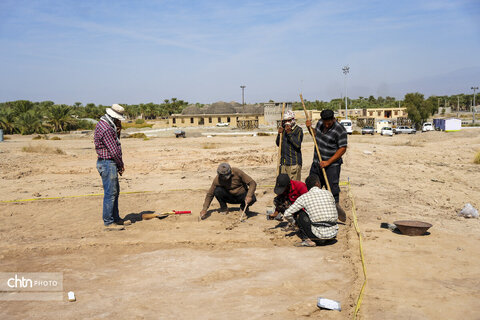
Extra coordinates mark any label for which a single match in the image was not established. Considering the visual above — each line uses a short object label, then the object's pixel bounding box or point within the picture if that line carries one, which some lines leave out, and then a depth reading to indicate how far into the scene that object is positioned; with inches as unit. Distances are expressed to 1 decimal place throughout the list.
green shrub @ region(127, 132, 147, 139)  1619.0
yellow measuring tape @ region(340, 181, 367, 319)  151.6
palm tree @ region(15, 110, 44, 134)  1852.9
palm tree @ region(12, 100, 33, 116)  2037.4
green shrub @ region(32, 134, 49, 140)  1540.4
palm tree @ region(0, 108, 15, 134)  1895.9
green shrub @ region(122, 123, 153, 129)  2675.7
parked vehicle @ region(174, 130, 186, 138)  1553.2
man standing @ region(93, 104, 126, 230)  267.0
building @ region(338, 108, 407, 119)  3250.5
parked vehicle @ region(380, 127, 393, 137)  1514.5
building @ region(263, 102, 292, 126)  2112.5
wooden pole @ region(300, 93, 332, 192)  259.2
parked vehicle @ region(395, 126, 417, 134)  1679.0
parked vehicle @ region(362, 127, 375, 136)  1640.1
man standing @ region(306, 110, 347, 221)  259.8
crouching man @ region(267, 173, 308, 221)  237.5
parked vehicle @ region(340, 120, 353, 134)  1549.0
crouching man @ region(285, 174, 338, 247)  220.4
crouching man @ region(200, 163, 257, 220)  282.2
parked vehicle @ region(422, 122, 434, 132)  1793.8
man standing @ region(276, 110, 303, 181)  289.3
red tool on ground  305.1
